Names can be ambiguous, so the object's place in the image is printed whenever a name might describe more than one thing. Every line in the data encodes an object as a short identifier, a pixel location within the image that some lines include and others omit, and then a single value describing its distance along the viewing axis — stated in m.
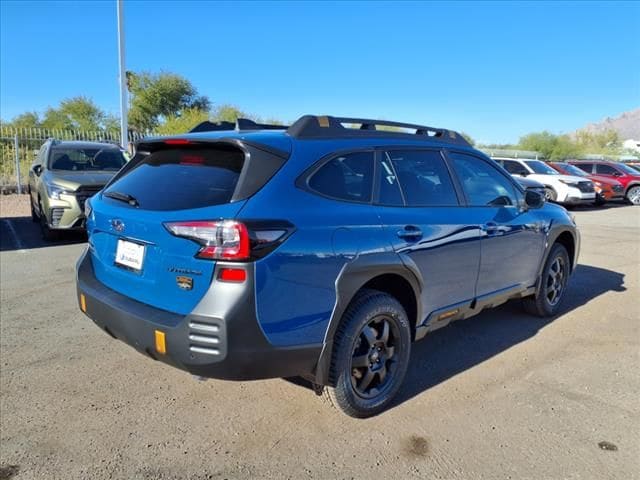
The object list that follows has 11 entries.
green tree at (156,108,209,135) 26.89
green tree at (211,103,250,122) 31.71
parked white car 17.22
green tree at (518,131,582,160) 53.16
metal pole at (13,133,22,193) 15.90
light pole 14.81
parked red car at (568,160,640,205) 20.27
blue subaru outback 2.50
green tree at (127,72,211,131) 36.00
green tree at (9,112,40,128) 36.03
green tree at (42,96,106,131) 34.62
